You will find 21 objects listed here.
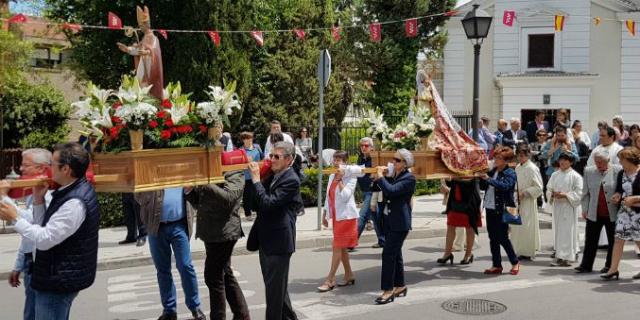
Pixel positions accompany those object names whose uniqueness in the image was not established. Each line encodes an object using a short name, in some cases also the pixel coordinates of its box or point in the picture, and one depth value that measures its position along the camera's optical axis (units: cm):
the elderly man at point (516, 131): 1694
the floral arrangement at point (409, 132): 827
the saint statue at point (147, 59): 646
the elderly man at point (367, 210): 1076
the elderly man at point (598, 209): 888
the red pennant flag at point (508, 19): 1813
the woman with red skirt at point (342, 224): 802
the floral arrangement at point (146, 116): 514
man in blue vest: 431
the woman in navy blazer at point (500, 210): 884
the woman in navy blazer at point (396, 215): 731
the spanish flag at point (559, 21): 1822
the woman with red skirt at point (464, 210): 934
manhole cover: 708
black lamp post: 1198
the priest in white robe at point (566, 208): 959
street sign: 1159
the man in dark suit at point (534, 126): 1808
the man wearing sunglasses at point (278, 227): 570
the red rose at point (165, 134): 527
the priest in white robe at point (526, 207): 973
